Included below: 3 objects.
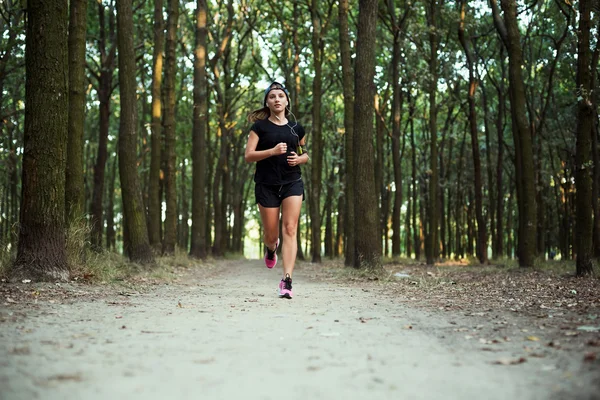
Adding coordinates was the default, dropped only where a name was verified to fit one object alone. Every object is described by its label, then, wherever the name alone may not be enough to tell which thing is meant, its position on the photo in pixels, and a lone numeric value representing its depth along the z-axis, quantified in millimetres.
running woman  7605
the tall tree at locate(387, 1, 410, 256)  20906
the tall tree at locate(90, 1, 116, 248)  17719
